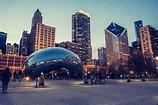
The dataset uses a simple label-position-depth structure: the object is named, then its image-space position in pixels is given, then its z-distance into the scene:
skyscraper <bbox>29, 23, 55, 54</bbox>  168.43
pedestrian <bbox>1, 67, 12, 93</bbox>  10.48
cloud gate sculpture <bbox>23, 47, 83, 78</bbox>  30.00
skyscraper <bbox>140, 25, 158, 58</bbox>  160.00
